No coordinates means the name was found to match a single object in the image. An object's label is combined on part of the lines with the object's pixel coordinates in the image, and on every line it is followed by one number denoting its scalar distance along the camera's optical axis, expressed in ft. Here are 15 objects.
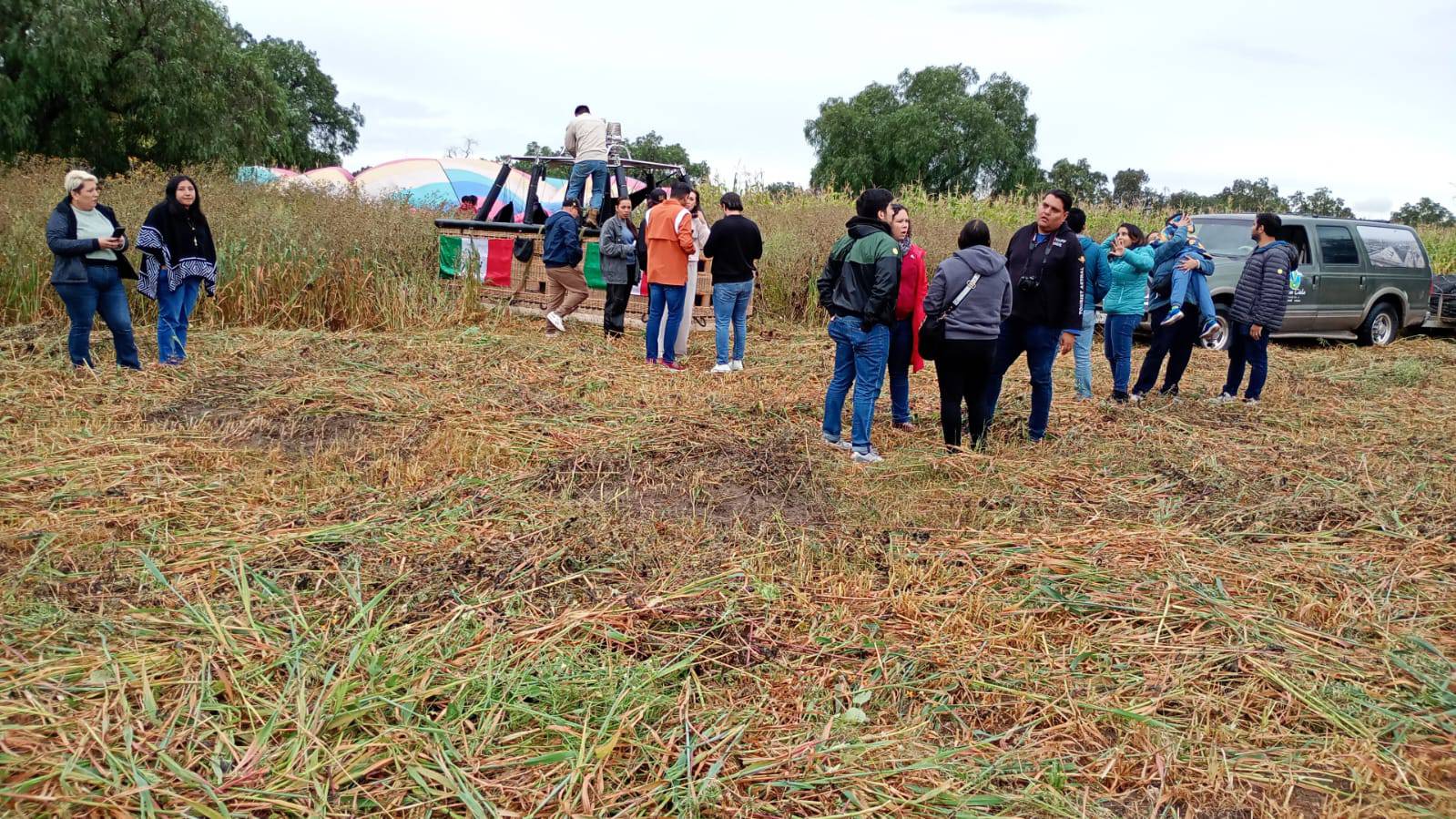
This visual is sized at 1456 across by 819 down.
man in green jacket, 18.13
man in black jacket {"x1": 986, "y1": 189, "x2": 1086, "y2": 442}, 19.40
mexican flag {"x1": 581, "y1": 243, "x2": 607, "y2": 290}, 34.30
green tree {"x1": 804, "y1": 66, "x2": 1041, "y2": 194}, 153.28
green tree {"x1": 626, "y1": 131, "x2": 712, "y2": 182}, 245.86
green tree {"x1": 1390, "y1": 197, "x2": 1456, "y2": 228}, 90.35
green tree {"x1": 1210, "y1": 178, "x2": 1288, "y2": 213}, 102.89
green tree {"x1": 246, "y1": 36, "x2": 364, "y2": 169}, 189.00
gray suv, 37.32
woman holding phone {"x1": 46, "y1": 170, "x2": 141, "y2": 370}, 22.39
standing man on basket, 35.50
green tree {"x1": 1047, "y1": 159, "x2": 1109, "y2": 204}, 151.94
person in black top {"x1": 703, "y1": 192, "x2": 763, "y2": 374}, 27.20
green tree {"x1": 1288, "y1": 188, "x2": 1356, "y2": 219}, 125.39
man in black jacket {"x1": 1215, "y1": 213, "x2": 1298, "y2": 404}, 24.30
